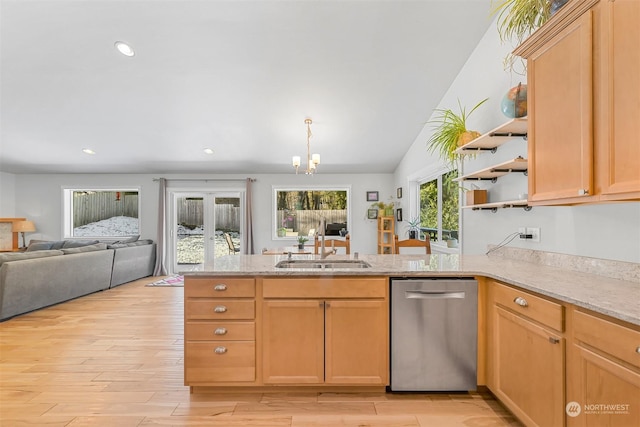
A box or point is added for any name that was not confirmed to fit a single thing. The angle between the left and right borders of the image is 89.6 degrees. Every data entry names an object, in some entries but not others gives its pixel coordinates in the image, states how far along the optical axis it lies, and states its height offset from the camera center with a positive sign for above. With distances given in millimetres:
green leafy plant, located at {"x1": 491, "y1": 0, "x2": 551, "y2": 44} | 1950 +1234
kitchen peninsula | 2096 -738
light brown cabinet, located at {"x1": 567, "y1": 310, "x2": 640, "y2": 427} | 1137 -626
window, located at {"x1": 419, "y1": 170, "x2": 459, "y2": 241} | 4090 +75
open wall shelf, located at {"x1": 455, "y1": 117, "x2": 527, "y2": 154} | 2281 +585
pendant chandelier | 4399 +721
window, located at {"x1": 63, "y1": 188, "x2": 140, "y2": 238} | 7059 +15
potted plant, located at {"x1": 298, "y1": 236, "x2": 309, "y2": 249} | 4241 -399
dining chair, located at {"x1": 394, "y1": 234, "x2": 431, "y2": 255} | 3449 -337
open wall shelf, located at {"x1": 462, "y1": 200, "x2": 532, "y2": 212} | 2360 +52
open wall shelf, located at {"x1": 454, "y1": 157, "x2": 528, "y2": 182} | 2301 +333
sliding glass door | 6938 -273
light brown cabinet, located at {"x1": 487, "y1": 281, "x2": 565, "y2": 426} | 1494 -753
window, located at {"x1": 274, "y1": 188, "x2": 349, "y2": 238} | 6961 +112
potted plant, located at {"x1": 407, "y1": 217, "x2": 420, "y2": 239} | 4816 -255
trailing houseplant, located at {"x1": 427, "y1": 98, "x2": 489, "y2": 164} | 2850 +709
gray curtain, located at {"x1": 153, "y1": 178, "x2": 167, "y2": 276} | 6613 -423
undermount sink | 2492 -403
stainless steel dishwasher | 2080 -791
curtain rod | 6797 +705
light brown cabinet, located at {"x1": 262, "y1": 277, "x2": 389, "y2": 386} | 2104 -777
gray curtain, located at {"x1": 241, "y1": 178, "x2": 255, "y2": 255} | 6691 -283
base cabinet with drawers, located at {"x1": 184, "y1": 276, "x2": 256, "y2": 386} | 2119 -788
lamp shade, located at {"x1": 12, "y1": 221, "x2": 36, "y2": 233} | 6531 -272
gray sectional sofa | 3785 -844
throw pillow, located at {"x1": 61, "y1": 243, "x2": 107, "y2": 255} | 4648 -559
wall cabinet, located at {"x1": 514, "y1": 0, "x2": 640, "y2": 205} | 1357 +525
